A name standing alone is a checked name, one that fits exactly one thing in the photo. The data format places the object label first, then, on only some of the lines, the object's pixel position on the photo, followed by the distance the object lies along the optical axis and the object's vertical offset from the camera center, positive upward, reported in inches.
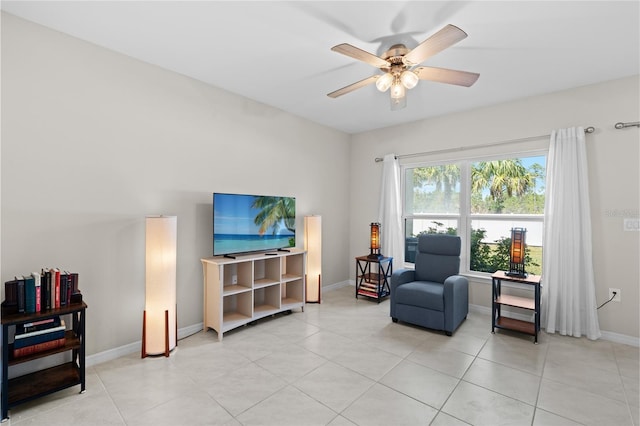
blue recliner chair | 123.6 -31.6
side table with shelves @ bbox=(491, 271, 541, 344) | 120.6 -36.9
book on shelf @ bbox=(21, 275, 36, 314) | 78.0 -20.5
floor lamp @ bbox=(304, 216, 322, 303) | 167.8 -22.7
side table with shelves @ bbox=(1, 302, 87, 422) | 72.4 -43.9
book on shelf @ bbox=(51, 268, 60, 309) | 82.0 -19.8
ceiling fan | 79.5 +43.6
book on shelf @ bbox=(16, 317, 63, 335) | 79.1 -29.5
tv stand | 121.3 -31.2
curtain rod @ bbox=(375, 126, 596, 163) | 125.2 +36.8
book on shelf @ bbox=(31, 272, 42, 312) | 79.4 -19.4
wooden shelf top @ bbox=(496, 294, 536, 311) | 124.0 -36.8
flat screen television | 125.6 -2.9
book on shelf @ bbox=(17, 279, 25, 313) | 77.3 -20.6
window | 143.9 +6.3
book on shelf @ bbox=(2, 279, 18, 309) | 77.0 -20.1
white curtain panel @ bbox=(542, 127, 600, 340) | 123.2 -11.8
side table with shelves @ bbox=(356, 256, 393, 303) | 170.6 -37.2
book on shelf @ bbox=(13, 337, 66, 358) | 76.7 -34.7
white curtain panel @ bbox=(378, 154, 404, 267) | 180.7 +3.0
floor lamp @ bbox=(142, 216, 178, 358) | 103.7 -24.1
